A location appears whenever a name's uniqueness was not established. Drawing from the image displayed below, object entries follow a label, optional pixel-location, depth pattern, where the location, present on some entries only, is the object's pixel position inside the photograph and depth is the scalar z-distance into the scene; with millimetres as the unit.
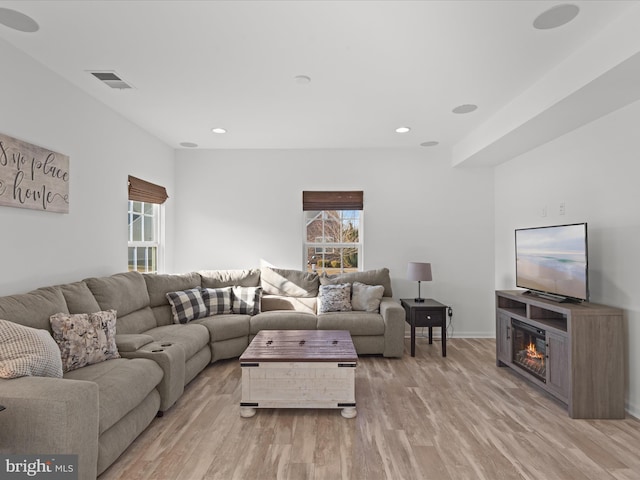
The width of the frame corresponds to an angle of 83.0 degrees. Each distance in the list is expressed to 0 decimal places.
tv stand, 2691
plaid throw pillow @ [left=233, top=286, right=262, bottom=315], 4336
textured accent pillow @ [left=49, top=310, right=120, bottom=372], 2383
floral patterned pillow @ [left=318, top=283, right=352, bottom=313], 4379
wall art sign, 2391
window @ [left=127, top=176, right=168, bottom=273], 4199
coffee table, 2744
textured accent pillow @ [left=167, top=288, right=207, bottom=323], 3900
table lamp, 4516
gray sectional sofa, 1633
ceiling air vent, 2850
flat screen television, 2898
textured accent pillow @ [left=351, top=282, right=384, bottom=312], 4371
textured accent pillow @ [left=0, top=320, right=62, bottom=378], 1809
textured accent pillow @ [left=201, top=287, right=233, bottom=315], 4223
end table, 4180
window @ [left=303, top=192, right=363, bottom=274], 5211
